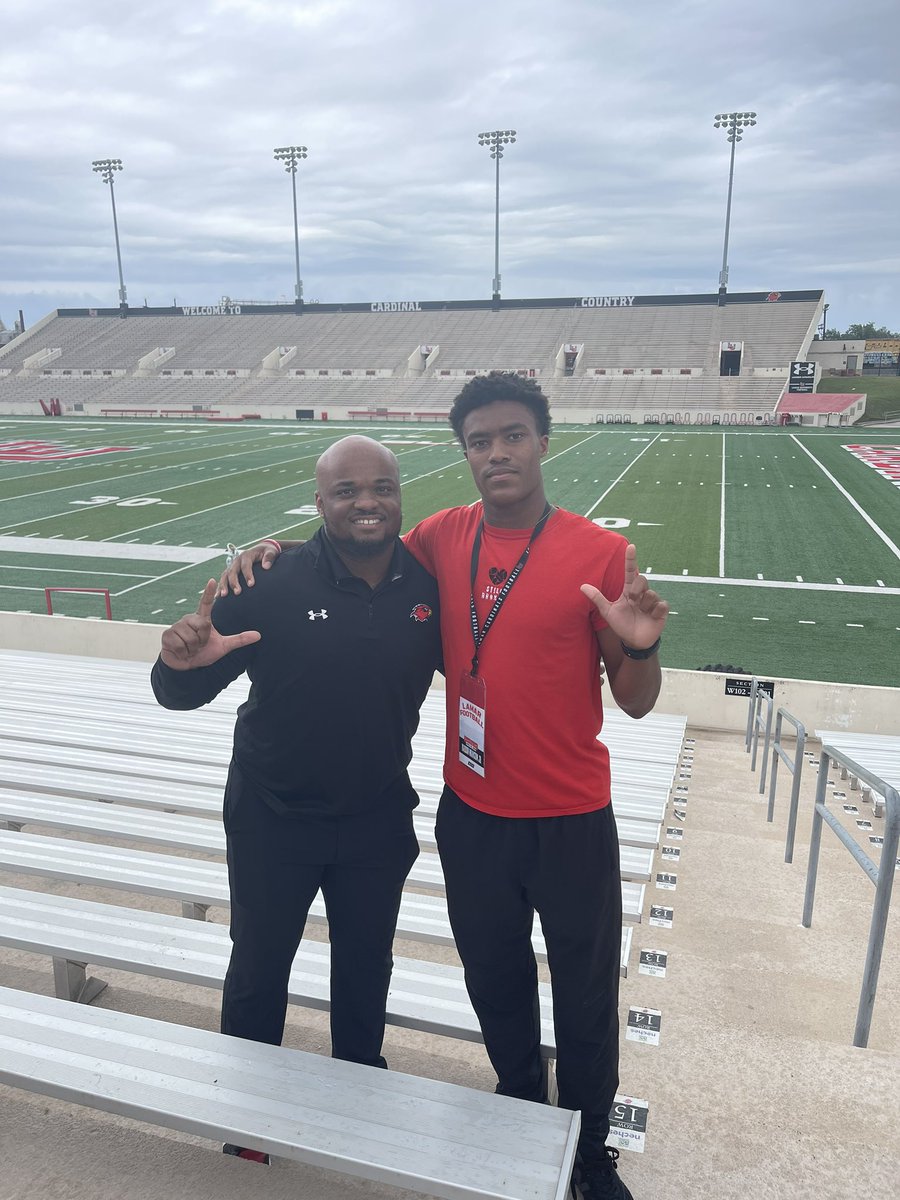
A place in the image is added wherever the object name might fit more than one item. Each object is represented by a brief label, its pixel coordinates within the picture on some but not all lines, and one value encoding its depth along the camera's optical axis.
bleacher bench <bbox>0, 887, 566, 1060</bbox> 2.54
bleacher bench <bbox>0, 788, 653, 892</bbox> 3.32
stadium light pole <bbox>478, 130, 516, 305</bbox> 66.88
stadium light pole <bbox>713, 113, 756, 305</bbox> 60.19
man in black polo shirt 2.31
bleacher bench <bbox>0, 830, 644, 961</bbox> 2.91
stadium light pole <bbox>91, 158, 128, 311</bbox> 71.88
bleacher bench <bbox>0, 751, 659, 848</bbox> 3.80
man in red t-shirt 2.30
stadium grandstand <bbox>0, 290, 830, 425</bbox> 55.28
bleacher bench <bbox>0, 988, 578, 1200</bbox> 1.87
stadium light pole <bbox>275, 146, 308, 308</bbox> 69.31
